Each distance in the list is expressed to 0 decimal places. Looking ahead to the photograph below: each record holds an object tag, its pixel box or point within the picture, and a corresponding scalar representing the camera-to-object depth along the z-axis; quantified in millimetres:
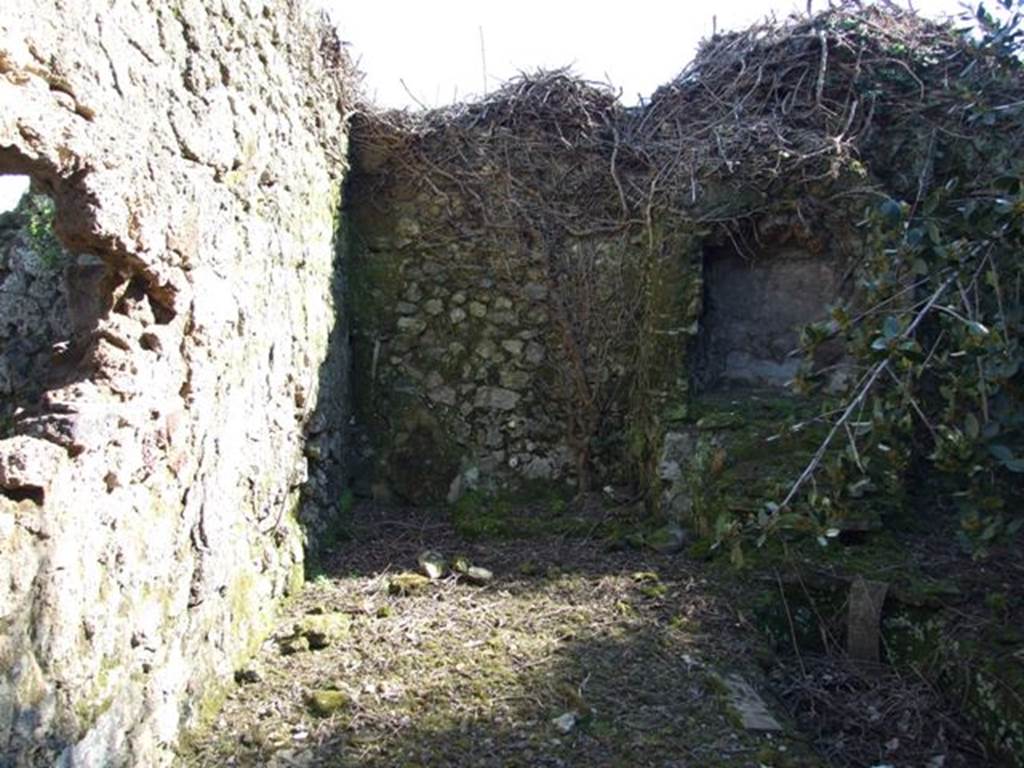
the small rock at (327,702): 3000
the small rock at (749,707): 2902
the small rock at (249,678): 3217
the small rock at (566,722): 2904
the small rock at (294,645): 3453
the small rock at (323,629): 3508
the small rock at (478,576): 4168
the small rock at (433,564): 4230
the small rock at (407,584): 4055
